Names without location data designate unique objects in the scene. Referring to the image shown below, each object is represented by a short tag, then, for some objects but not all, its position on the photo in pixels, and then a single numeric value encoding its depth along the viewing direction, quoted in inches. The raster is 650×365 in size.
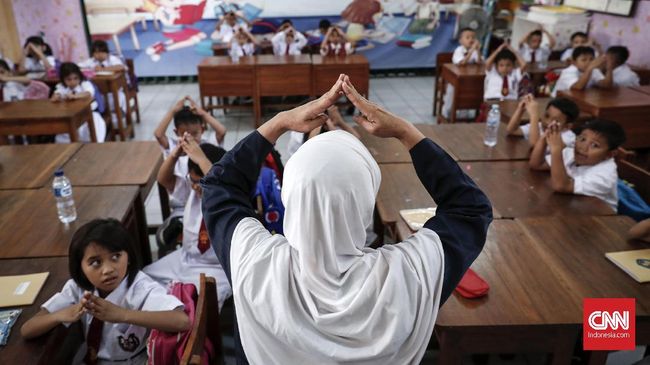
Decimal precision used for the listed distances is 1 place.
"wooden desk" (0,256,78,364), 51.3
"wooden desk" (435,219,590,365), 54.0
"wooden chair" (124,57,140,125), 211.0
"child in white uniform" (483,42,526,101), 181.5
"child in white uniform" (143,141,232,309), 80.8
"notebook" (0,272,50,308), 59.1
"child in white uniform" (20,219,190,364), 60.2
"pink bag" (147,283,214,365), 55.7
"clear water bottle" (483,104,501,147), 115.2
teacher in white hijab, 32.0
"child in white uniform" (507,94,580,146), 111.0
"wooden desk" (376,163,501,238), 80.8
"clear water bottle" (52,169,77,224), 80.2
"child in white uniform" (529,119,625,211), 87.5
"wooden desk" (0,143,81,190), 95.2
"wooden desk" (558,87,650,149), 141.1
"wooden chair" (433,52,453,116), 225.0
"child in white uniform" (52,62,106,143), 158.7
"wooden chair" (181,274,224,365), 43.0
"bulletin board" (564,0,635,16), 224.6
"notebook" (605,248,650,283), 61.2
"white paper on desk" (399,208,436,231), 76.4
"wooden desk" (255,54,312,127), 213.5
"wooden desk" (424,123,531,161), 107.5
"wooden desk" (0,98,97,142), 136.8
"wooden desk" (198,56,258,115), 211.5
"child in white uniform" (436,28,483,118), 207.0
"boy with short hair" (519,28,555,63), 224.1
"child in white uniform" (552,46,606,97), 168.7
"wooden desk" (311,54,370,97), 215.5
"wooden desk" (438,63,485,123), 189.5
